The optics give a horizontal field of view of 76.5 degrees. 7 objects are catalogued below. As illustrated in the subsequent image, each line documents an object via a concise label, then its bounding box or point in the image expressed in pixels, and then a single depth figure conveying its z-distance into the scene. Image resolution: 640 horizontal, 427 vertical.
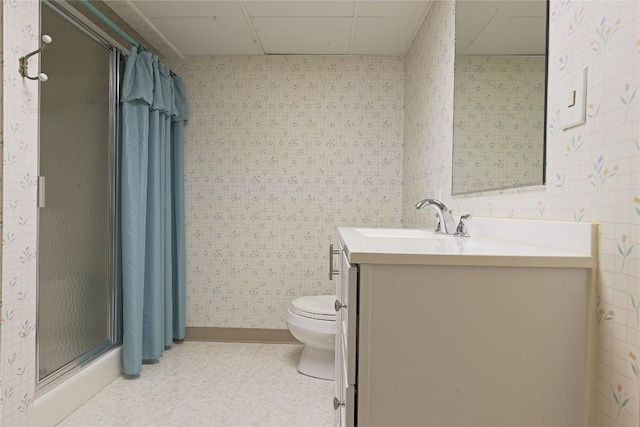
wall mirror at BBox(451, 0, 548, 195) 1.09
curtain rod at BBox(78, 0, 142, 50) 1.89
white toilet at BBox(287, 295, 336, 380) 2.29
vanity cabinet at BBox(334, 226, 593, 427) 0.78
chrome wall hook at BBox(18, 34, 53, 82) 1.54
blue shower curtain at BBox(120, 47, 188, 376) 2.28
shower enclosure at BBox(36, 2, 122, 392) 1.78
